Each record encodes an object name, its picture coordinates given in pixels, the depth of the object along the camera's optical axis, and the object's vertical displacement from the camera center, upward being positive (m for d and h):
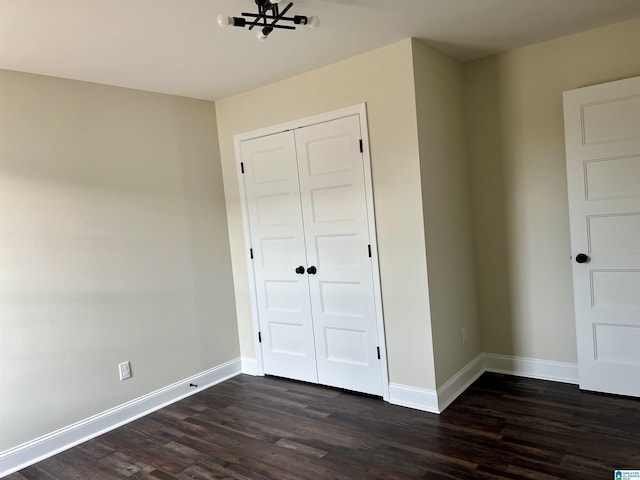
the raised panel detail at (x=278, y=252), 3.53 -0.27
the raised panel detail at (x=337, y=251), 3.19 -0.27
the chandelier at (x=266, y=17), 1.96 +0.92
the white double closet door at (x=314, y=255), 3.15 -0.30
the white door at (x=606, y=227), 2.78 -0.25
